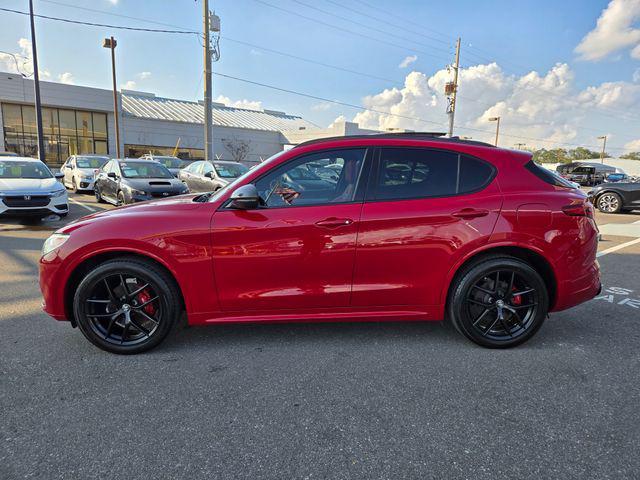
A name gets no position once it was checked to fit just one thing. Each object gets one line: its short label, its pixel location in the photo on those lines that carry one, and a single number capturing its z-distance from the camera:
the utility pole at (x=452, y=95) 30.64
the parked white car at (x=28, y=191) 8.85
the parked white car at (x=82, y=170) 15.54
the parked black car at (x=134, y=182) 11.00
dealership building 33.81
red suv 3.29
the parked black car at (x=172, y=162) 22.03
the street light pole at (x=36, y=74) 17.53
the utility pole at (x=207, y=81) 16.89
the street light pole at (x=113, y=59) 28.70
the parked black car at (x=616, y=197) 13.94
